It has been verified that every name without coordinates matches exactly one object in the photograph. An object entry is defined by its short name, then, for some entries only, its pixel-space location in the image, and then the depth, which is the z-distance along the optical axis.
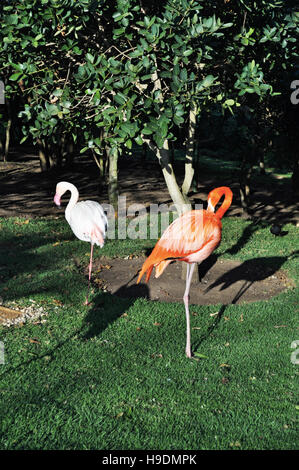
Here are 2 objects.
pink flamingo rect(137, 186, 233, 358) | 6.30
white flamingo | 7.88
